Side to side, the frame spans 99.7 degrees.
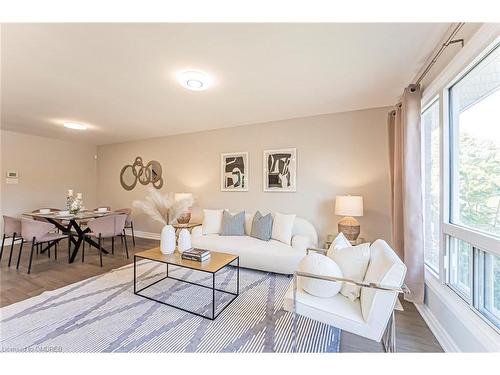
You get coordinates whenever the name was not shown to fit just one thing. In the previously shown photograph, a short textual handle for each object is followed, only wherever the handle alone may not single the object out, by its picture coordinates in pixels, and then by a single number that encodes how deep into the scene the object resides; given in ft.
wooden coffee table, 6.82
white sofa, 9.41
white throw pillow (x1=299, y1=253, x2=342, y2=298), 5.11
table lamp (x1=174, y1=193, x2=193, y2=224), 13.83
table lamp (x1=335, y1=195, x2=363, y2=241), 9.50
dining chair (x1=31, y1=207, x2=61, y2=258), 12.53
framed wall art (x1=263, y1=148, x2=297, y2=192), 12.28
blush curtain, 6.95
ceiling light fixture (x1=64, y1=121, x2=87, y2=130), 12.85
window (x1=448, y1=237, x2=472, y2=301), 5.38
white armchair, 4.32
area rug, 5.32
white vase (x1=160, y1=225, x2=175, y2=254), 8.16
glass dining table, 11.80
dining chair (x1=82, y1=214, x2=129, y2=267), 11.30
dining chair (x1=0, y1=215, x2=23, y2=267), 10.78
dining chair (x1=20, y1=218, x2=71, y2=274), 10.13
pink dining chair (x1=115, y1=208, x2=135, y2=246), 15.06
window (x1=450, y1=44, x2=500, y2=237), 4.62
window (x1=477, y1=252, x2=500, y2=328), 4.50
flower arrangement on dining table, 12.75
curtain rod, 4.88
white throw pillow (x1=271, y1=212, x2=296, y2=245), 10.56
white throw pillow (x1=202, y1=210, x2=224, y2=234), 12.21
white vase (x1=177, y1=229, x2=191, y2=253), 8.29
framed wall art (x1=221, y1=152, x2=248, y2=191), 13.61
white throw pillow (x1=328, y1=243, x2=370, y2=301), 5.25
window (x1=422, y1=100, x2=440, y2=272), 6.99
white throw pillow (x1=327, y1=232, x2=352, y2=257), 6.15
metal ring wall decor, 16.80
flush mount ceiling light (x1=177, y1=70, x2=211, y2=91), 7.18
